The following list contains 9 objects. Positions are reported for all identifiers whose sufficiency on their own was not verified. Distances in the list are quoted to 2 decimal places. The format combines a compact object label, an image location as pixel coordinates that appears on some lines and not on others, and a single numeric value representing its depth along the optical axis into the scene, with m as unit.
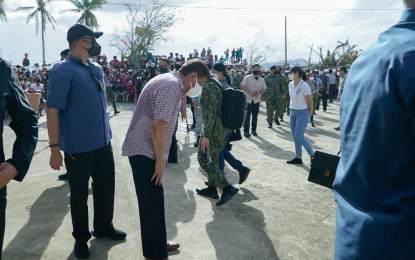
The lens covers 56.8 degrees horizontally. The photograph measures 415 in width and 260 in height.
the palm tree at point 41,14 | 34.72
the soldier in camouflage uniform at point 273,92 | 11.63
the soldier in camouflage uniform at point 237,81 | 11.76
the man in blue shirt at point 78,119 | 3.27
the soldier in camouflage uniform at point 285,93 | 12.47
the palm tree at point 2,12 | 25.95
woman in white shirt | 6.71
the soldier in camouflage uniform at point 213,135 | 4.70
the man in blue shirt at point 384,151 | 1.19
